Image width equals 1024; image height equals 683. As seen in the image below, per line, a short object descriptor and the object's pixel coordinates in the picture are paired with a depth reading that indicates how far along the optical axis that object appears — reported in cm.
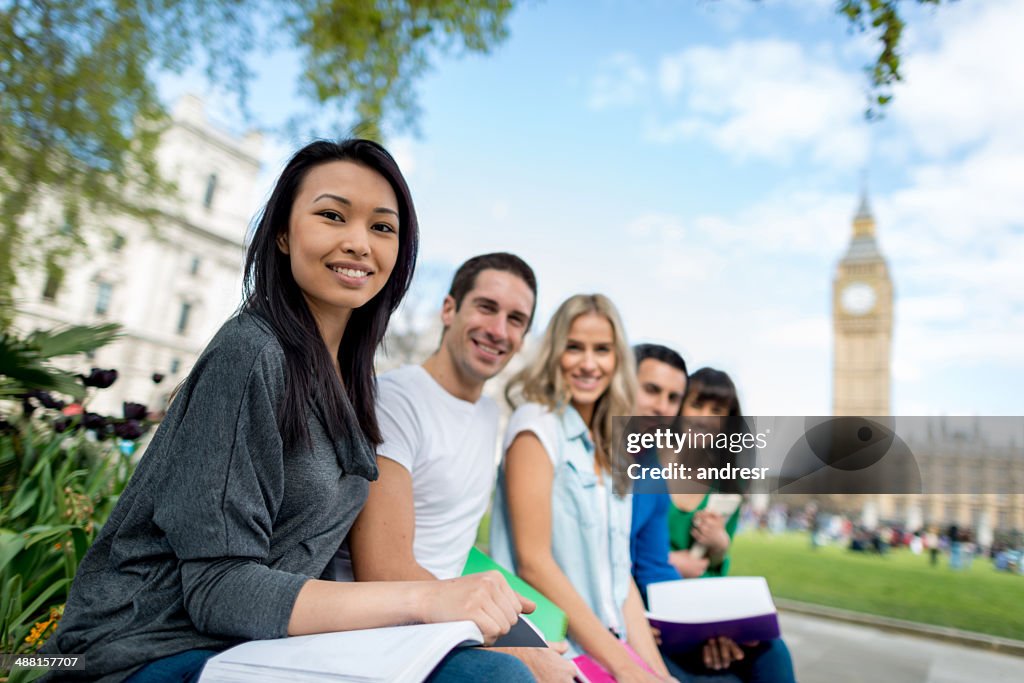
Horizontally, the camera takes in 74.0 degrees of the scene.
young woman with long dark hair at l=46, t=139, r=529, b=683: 113
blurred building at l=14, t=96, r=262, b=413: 3353
